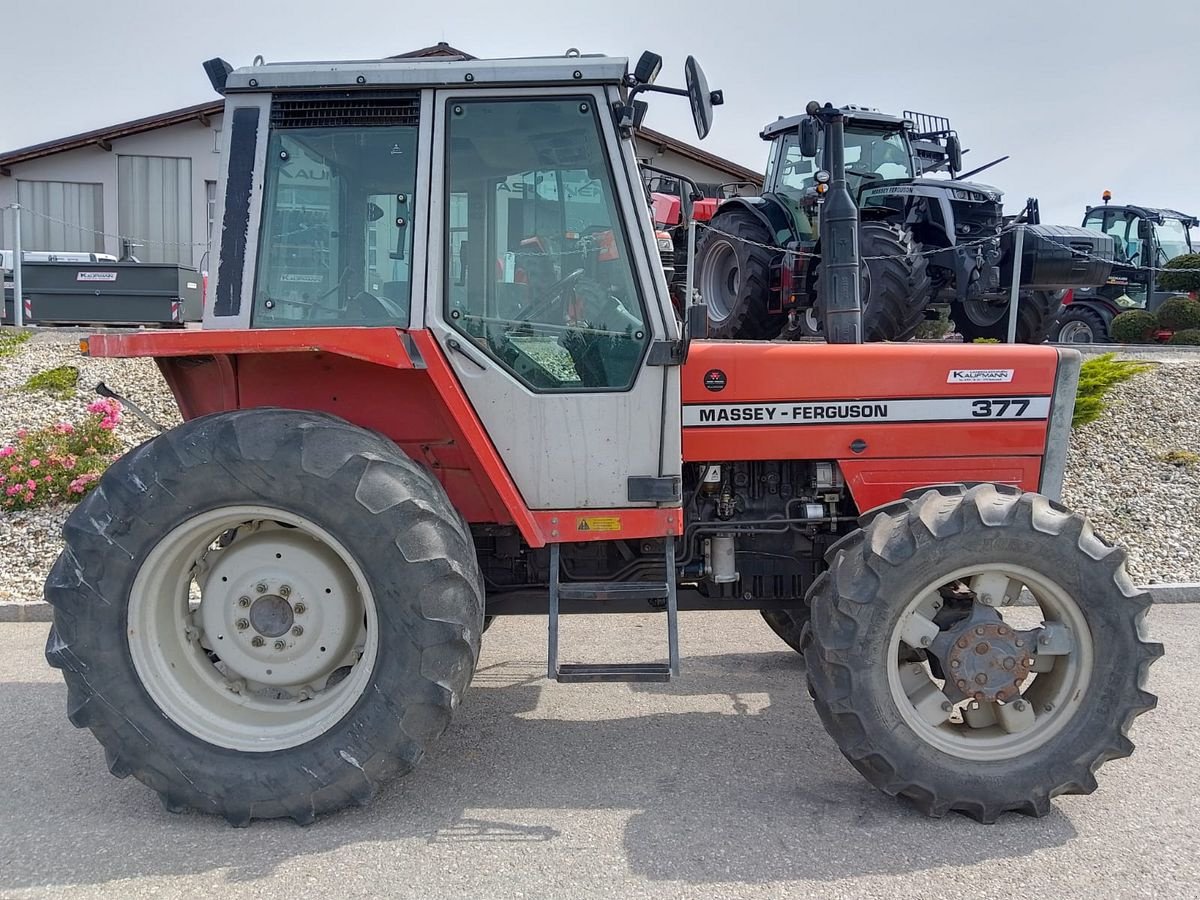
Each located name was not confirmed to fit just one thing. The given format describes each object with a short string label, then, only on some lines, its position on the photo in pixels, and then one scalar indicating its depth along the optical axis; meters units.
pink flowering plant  7.42
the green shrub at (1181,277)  16.30
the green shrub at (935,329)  16.08
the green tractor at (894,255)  9.82
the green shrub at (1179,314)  14.95
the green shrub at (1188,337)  14.81
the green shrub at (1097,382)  9.08
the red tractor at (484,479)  3.29
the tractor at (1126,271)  15.88
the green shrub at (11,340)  10.70
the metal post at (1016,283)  9.53
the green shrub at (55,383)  9.39
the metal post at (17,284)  12.41
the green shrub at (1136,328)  15.09
